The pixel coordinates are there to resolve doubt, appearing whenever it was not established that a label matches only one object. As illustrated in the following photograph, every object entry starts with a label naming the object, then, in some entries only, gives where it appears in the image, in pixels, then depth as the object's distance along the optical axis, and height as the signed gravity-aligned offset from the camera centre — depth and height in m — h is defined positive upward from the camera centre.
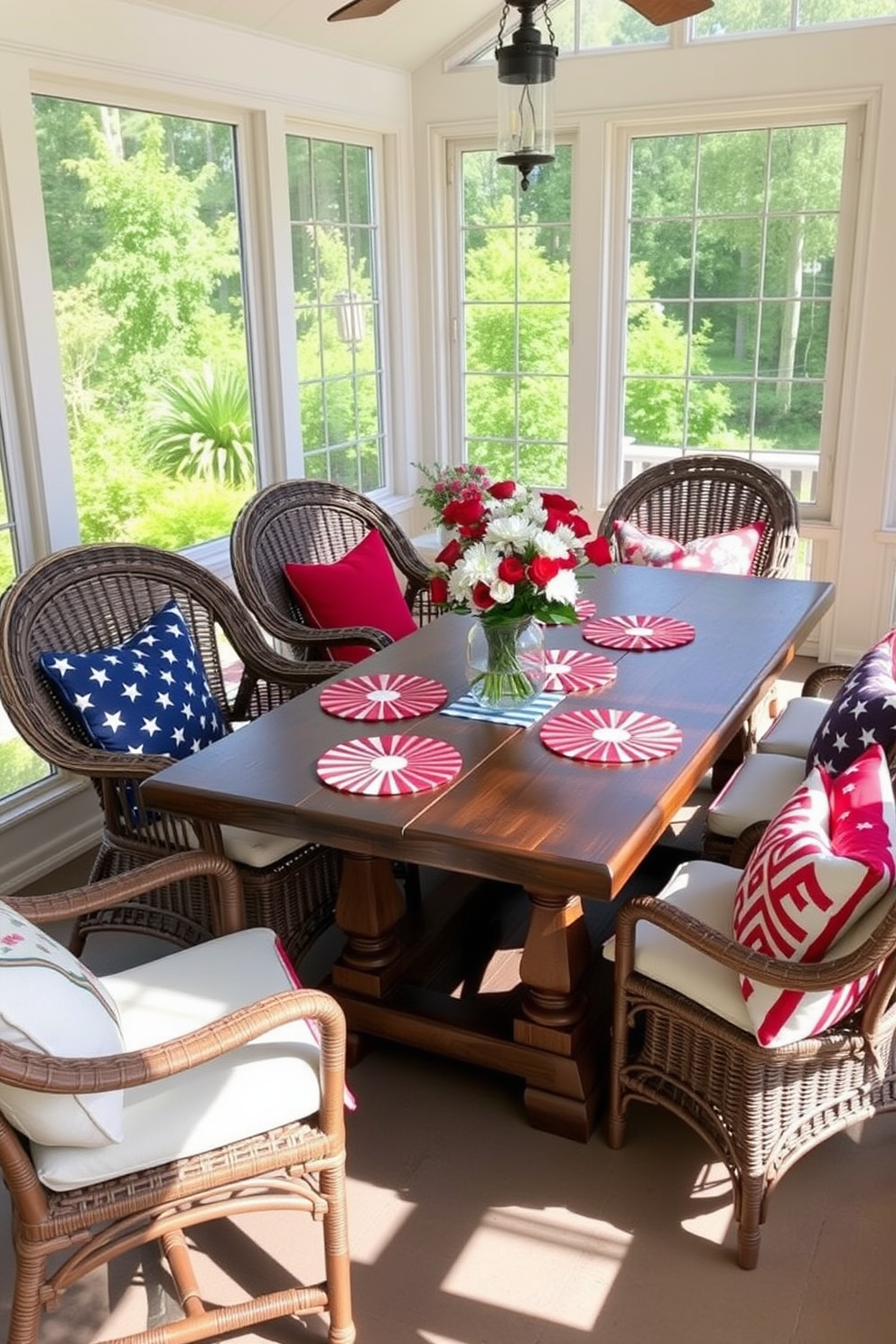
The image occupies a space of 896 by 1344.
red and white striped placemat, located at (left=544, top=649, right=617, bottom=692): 2.72 -0.83
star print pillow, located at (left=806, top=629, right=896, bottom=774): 2.37 -0.82
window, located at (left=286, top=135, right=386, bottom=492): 4.63 +0.01
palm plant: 4.05 -0.40
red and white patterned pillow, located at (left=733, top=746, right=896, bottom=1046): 1.84 -0.89
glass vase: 2.54 -0.74
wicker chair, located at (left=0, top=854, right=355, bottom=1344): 1.63 -1.17
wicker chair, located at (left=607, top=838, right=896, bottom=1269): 1.96 -1.28
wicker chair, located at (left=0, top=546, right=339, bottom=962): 2.59 -0.91
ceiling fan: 2.58 +0.63
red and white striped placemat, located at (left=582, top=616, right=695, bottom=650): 2.98 -0.82
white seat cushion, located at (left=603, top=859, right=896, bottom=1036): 1.90 -1.12
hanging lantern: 2.61 +0.46
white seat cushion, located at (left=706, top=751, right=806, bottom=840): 2.67 -1.10
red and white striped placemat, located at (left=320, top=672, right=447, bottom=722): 2.58 -0.85
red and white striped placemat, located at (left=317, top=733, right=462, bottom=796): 2.21 -0.85
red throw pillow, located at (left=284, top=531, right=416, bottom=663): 3.54 -0.84
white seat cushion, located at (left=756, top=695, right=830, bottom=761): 3.00 -1.08
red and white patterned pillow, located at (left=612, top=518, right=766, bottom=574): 3.84 -0.78
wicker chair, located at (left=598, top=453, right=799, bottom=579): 3.97 -0.66
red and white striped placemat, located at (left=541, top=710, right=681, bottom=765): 2.32 -0.85
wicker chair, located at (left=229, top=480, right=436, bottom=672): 3.45 -0.73
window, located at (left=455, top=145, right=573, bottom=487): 5.09 -0.05
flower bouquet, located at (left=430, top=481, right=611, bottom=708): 2.36 -0.52
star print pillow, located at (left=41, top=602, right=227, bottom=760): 2.68 -0.86
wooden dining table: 2.05 -0.88
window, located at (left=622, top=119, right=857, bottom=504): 4.68 +0.03
